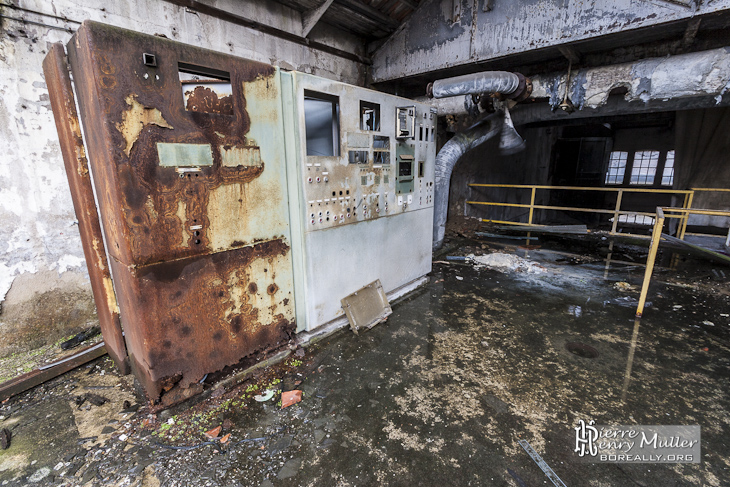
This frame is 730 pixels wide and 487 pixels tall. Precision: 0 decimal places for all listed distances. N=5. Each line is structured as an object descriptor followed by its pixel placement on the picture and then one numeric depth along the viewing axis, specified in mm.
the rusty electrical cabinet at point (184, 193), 1678
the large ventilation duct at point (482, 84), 3910
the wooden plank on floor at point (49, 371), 2168
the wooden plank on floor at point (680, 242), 3778
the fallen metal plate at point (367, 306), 2938
